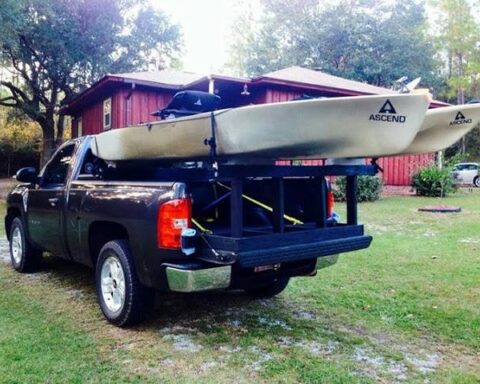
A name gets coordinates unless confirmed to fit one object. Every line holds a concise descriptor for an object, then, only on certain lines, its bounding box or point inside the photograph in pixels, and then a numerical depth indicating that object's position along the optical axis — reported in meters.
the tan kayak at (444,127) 3.71
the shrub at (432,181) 15.71
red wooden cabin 15.62
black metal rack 3.44
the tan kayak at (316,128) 3.10
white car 22.45
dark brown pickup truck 3.49
